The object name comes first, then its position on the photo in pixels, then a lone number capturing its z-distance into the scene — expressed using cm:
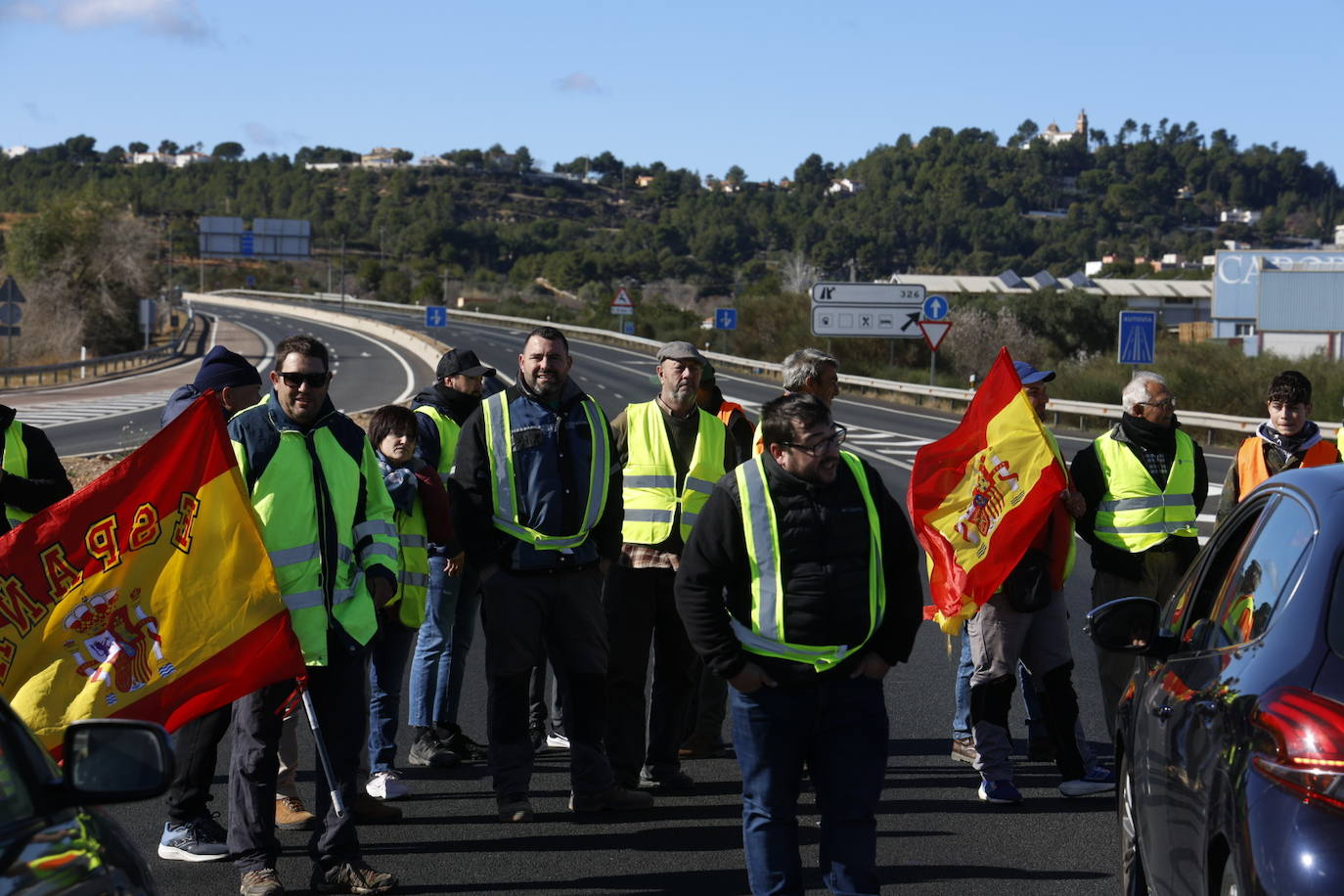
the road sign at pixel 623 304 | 5880
